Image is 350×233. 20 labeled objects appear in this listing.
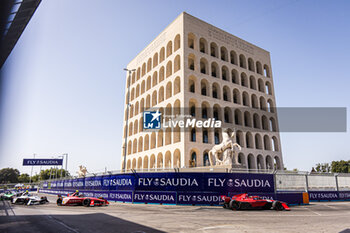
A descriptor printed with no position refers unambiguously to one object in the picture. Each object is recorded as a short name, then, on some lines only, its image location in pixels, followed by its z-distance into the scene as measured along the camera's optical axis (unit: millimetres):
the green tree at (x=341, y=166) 82925
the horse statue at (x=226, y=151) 27656
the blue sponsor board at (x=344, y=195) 24178
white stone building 39875
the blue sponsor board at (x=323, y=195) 22248
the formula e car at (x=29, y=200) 20359
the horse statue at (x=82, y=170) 40156
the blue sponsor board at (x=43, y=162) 64369
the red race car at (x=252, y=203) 15961
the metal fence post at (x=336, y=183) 23781
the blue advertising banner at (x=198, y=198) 18609
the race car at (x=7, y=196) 26900
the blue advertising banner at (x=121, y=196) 20906
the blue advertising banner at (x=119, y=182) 20844
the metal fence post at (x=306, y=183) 21562
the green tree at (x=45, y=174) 117750
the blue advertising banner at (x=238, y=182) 18984
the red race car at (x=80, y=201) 18172
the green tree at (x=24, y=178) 117962
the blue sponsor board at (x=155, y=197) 19141
